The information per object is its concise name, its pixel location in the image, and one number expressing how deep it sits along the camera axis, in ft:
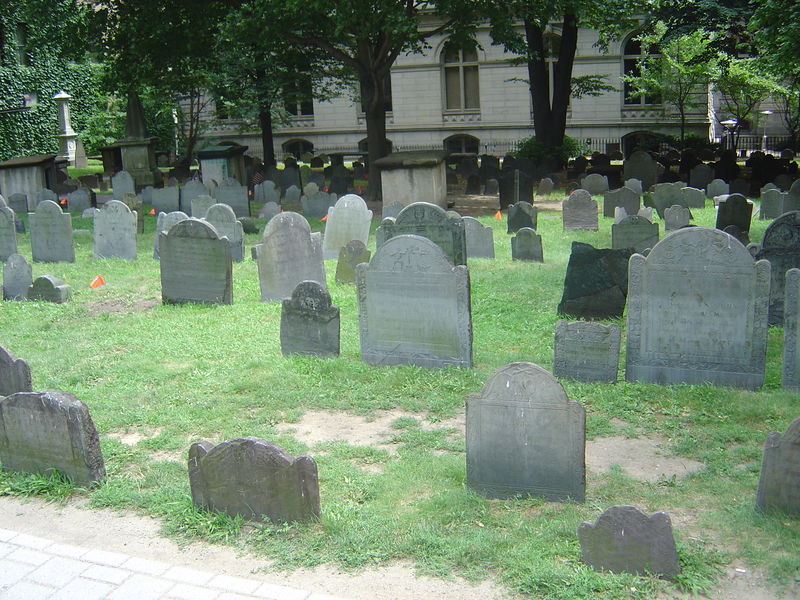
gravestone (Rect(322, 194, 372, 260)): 46.39
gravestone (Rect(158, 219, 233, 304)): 36.17
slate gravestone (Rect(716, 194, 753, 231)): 47.55
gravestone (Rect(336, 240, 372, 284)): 40.01
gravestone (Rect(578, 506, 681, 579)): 16.17
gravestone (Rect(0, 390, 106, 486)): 20.47
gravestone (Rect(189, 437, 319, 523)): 18.52
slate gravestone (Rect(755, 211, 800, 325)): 31.81
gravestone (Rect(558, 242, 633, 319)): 32.73
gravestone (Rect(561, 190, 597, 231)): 53.93
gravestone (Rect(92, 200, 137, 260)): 47.88
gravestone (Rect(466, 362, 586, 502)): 18.99
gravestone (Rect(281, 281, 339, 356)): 29.22
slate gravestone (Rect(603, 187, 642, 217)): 56.13
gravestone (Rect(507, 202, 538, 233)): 51.83
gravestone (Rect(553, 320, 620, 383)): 26.14
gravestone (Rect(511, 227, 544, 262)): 44.39
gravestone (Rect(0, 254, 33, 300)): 38.88
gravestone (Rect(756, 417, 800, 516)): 17.52
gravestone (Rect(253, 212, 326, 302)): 36.78
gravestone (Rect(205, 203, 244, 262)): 45.75
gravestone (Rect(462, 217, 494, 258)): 44.98
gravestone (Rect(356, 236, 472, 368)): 28.02
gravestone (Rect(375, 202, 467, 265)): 38.50
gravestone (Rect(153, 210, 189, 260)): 46.50
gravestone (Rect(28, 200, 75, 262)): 46.96
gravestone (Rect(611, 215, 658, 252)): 41.09
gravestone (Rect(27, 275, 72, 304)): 38.83
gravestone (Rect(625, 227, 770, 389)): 25.50
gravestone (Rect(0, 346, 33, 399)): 24.54
